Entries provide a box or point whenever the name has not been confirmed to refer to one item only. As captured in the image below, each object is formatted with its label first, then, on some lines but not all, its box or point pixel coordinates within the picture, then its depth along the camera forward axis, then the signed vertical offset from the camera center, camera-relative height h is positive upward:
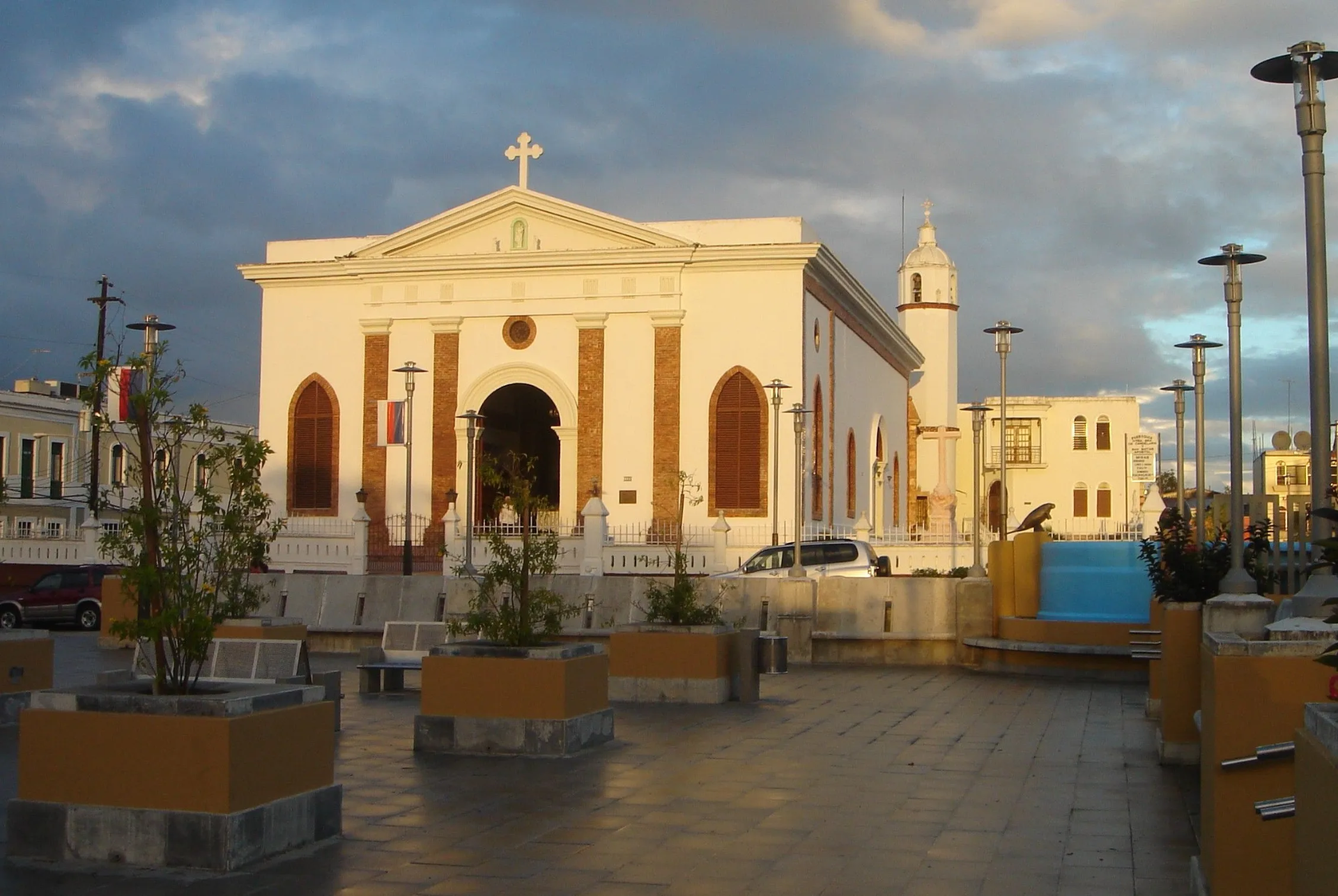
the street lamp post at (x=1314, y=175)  9.58 +2.49
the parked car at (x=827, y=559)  28.33 -0.73
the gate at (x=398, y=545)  36.97 -0.67
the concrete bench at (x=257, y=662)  12.31 -1.23
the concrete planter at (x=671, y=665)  15.96 -1.59
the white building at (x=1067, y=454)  71.06 +3.54
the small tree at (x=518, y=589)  12.20 -0.61
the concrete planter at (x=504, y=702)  11.60 -1.47
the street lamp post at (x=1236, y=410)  11.05 +1.10
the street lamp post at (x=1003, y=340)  27.56 +3.53
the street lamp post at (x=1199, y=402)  19.51 +1.84
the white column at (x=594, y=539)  32.16 -0.39
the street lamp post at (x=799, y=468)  25.20 +1.15
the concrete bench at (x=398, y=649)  16.80 -1.51
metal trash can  16.48 -1.49
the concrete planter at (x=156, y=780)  7.57 -1.40
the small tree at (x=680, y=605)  16.42 -0.96
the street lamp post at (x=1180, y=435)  26.16 +1.71
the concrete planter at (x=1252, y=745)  6.23 -0.99
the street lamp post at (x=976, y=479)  23.83 +0.85
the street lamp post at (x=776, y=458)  33.28 +1.58
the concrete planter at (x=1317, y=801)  4.14 -0.83
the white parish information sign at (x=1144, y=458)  66.06 +3.09
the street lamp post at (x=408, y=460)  32.12 +1.46
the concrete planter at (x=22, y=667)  13.62 -1.44
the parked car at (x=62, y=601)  32.44 -1.89
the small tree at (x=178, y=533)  8.20 -0.10
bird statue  27.50 +0.12
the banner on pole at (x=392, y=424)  36.84 +2.42
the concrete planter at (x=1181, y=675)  11.53 -1.20
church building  36.78 +4.46
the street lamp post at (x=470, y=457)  29.03 +1.39
